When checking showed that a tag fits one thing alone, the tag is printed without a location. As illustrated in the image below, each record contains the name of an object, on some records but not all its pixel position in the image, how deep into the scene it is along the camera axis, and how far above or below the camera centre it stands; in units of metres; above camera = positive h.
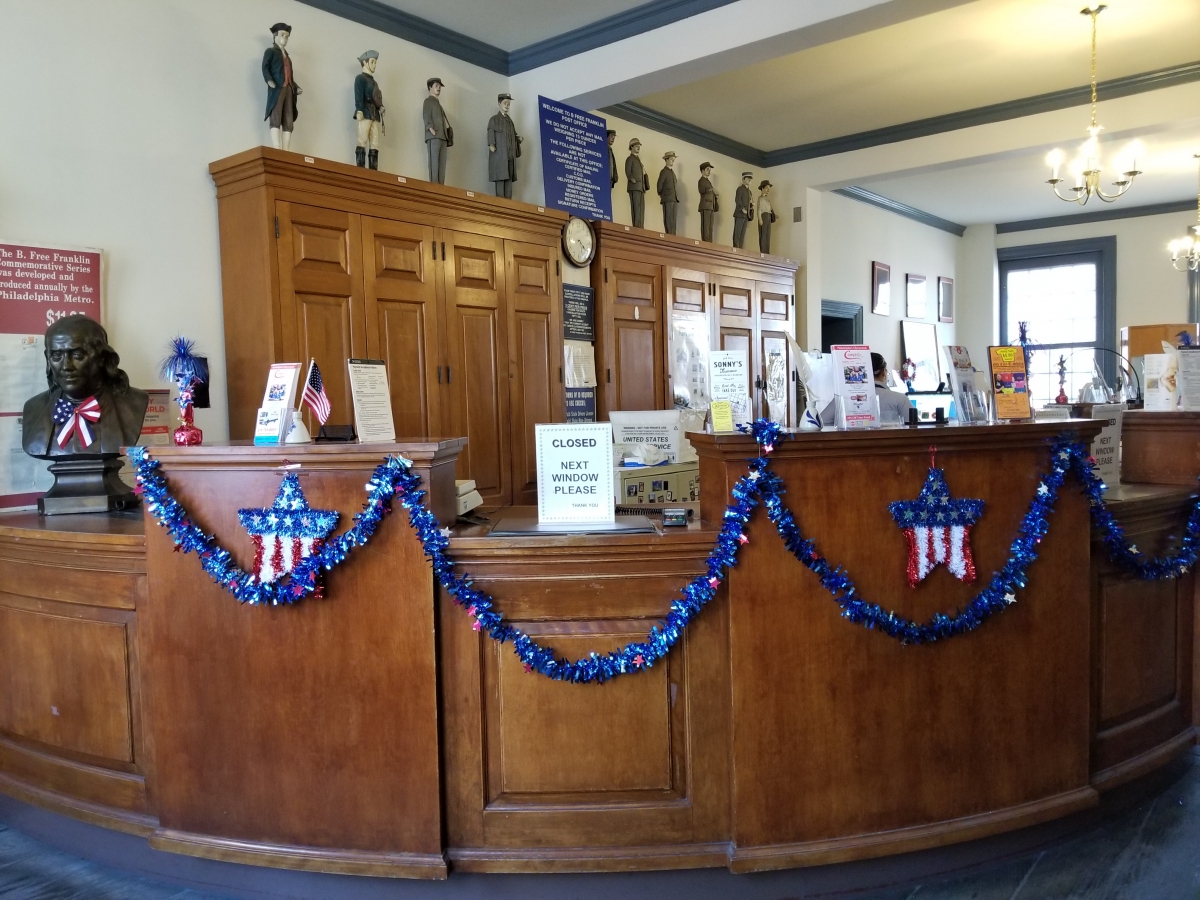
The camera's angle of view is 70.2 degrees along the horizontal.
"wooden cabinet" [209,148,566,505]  3.53 +0.59
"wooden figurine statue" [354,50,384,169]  4.00 +1.49
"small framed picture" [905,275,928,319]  9.22 +1.24
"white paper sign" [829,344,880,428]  2.32 +0.05
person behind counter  2.87 +0.01
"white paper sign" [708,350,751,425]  2.33 +0.09
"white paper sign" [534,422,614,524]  2.23 -0.14
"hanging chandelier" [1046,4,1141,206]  5.07 +1.49
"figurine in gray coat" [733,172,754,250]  6.55 +1.58
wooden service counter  2.11 -0.71
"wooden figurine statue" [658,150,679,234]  5.91 +1.55
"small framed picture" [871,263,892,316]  8.52 +1.23
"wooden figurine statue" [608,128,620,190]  5.39 +1.61
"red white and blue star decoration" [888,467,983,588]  2.19 -0.31
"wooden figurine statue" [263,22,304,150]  3.65 +1.47
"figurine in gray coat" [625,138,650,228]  5.63 +1.55
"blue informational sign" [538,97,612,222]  4.87 +1.52
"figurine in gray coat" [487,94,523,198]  4.68 +1.49
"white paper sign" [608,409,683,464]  3.96 -0.06
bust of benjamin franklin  2.78 +0.10
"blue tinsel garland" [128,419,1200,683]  2.07 -0.36
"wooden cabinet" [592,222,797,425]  5.27 +0.75
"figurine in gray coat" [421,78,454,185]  4.30 +1.48
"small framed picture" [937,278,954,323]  9.98 +1.29
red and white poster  3.03 +0.36
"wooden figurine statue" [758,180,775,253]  6.86 +1.58
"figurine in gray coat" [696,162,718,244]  6.23 +1.55
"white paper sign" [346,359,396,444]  2.26 +0.06
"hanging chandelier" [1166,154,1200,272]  8.00 +1.51
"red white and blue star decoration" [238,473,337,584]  2.11 -0.26
